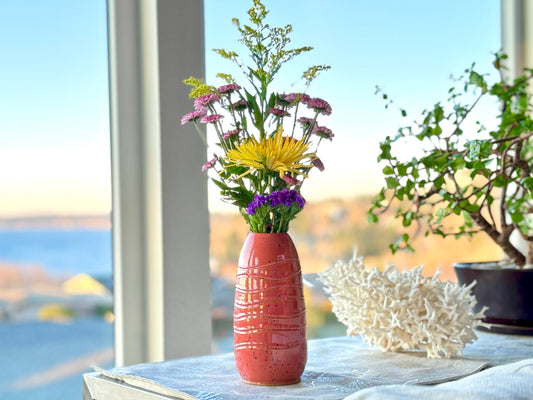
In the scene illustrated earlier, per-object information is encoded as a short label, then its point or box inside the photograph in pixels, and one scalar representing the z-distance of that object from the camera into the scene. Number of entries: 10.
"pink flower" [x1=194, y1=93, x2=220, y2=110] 1.09
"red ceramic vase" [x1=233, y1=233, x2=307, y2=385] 1.03
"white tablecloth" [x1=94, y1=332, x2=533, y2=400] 0.99
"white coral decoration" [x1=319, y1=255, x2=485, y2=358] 1.21
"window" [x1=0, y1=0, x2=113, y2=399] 1.45
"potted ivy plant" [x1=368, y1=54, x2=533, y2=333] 1.42
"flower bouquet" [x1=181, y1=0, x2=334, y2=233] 1.04
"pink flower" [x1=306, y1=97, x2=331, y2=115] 1.10
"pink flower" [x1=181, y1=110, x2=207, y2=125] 1.11
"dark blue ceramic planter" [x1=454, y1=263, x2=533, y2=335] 1.45
